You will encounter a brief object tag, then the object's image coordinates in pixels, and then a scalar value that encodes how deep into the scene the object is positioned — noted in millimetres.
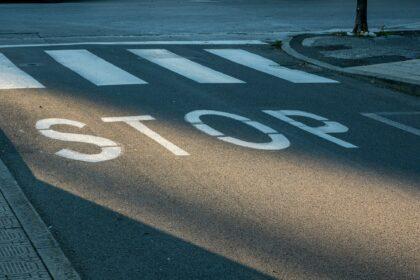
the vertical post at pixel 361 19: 19766
